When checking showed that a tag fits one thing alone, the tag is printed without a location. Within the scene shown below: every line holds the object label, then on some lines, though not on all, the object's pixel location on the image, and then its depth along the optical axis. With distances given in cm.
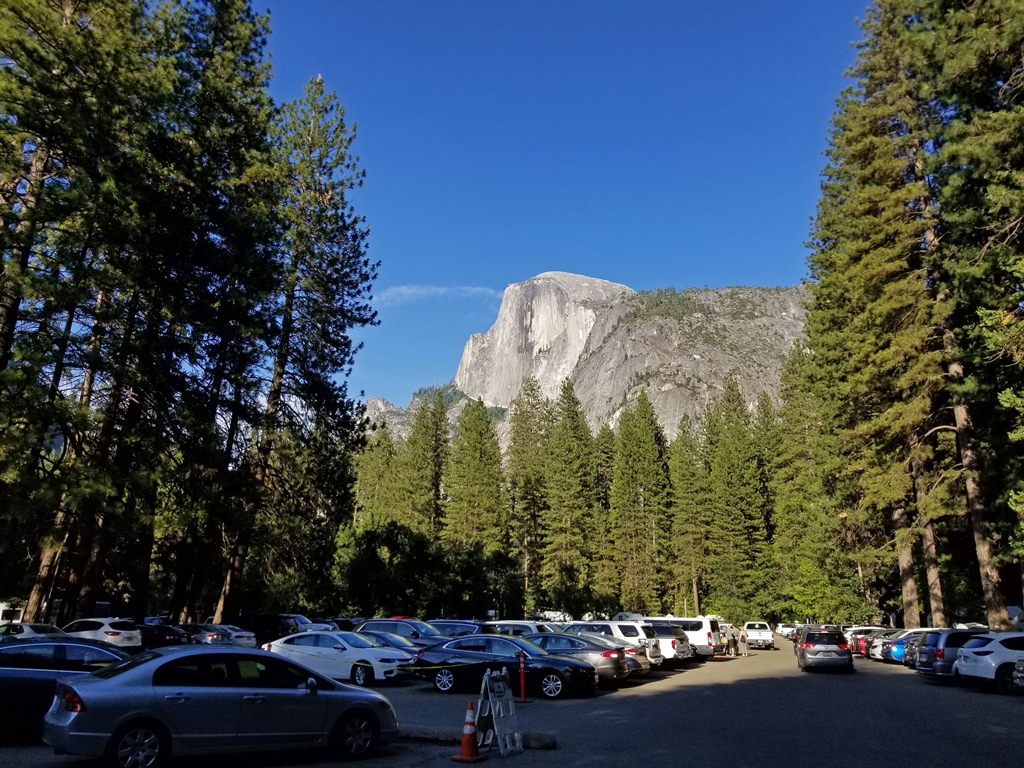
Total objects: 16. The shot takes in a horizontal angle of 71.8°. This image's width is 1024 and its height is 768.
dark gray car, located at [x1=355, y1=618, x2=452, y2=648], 2264
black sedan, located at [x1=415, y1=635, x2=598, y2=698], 1599
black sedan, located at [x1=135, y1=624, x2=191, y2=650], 2123
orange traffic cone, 876
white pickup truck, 4456
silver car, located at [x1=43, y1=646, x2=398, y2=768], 741
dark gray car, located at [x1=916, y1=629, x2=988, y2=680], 1814
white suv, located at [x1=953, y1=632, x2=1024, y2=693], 1597
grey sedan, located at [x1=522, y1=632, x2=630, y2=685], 1755
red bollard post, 1484
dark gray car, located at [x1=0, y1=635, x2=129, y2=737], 940
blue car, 2573
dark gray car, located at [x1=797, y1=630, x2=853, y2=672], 2312
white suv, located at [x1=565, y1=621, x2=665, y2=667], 2259
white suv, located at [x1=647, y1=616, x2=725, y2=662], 3006
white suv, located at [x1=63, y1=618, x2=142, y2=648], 1977
